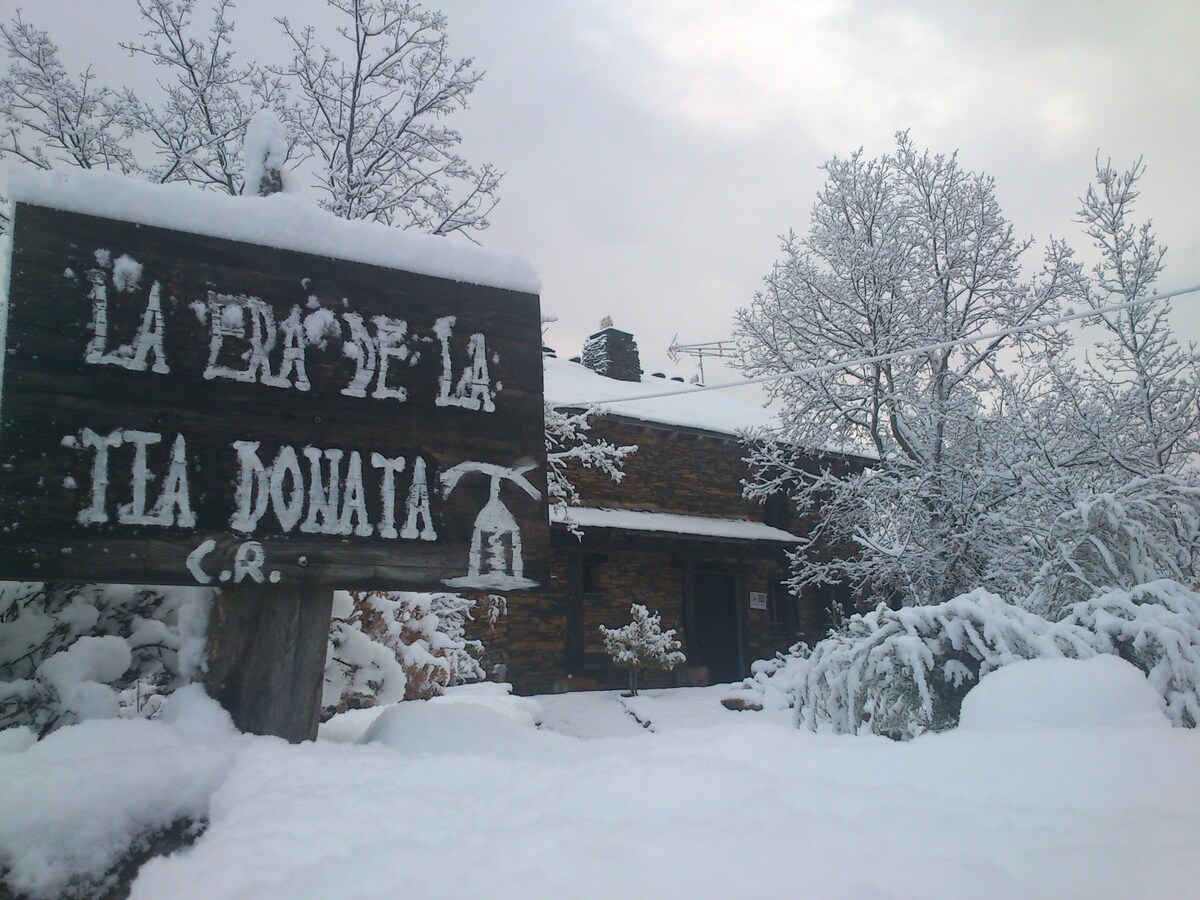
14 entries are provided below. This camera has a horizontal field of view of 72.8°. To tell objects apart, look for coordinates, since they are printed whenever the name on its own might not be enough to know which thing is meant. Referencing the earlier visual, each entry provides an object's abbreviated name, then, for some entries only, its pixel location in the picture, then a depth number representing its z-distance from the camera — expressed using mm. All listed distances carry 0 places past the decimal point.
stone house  15375
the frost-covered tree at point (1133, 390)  11305
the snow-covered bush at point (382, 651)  4086
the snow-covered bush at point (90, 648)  2414
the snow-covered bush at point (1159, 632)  2838
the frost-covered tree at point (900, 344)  13734
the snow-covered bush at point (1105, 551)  5000
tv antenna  25453
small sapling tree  14094
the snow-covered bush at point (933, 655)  3018
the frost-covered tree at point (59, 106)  11047
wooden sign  2080
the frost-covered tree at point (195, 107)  11312
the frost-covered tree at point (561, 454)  10148
